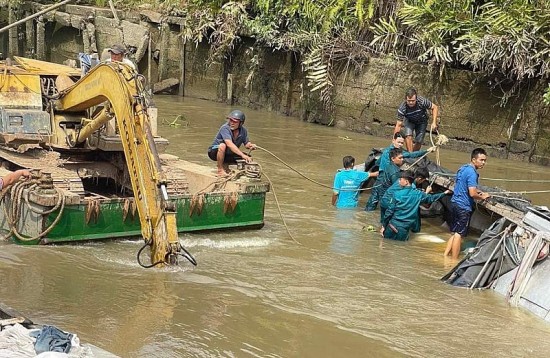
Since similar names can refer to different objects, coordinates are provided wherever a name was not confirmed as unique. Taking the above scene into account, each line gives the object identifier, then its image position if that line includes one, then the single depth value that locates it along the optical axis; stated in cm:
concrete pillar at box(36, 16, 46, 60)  2995
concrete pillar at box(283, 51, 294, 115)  2445
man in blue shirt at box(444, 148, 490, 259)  1137
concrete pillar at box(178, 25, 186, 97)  2772
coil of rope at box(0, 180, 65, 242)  1029
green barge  962
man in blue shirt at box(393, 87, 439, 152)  1550
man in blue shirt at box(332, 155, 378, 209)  1377
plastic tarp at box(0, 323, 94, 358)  588
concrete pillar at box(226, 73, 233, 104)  2653
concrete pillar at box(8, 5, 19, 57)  3125
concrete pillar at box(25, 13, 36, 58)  3065
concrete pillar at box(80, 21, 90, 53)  2855
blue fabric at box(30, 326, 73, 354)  595
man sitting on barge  1218
